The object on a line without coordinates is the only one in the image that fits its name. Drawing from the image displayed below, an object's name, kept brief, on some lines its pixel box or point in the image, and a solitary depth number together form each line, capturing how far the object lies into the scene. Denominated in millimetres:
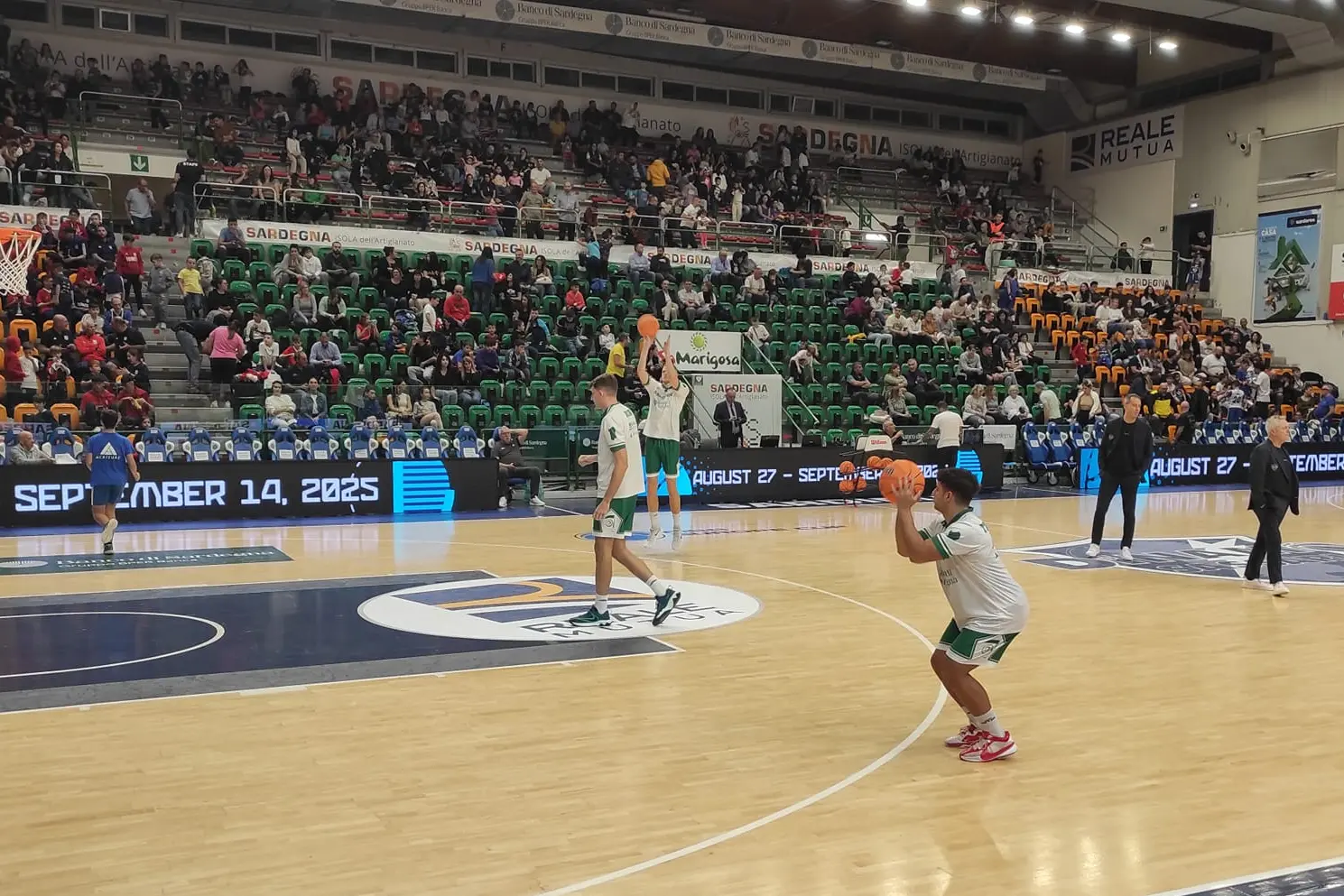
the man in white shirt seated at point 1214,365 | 27922
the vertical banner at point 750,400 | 21000
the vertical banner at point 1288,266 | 30656
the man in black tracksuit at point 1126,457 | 12461
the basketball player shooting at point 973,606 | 5562
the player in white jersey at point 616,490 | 8320
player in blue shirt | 12609
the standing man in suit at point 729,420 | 20219
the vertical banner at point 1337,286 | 29781
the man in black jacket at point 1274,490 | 10469
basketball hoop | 16672
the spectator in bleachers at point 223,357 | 18500
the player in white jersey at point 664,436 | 12617
